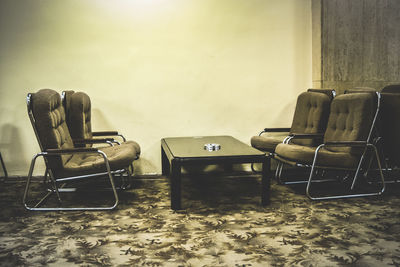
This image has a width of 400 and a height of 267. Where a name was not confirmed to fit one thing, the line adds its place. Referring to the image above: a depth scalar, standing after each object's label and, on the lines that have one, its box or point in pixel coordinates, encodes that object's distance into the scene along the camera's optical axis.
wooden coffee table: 3.40
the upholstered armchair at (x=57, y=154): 3.29
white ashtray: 3.75
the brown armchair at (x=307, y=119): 4.39
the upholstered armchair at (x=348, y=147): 3.68
